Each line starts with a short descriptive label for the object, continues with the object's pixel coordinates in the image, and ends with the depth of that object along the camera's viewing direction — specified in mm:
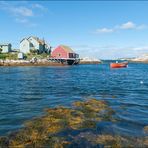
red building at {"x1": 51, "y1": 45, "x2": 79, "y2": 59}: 80941
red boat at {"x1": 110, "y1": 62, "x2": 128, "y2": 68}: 71448
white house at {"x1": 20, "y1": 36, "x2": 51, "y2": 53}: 84237
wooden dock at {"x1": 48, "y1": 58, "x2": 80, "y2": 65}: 79432
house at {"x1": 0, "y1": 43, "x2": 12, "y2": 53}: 83505
